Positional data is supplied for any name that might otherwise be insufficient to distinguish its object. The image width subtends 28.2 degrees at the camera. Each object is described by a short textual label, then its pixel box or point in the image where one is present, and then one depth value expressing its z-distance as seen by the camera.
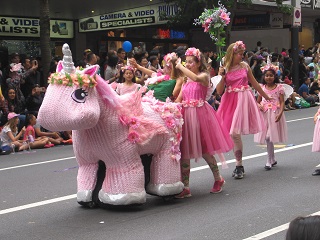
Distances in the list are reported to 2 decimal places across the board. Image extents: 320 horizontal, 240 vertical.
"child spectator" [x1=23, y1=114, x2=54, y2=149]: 14.04
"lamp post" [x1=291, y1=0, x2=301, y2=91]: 25.08
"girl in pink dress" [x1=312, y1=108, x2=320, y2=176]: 9.31
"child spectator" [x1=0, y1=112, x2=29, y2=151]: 13.65
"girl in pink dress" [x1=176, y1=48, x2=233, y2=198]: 8.00
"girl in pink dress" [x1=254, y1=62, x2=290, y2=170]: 10.14
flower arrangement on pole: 9.48
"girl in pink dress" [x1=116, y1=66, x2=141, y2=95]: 9.70
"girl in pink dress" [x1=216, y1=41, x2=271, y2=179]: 9.27
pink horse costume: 6.59
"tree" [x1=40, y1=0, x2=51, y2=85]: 16.89
